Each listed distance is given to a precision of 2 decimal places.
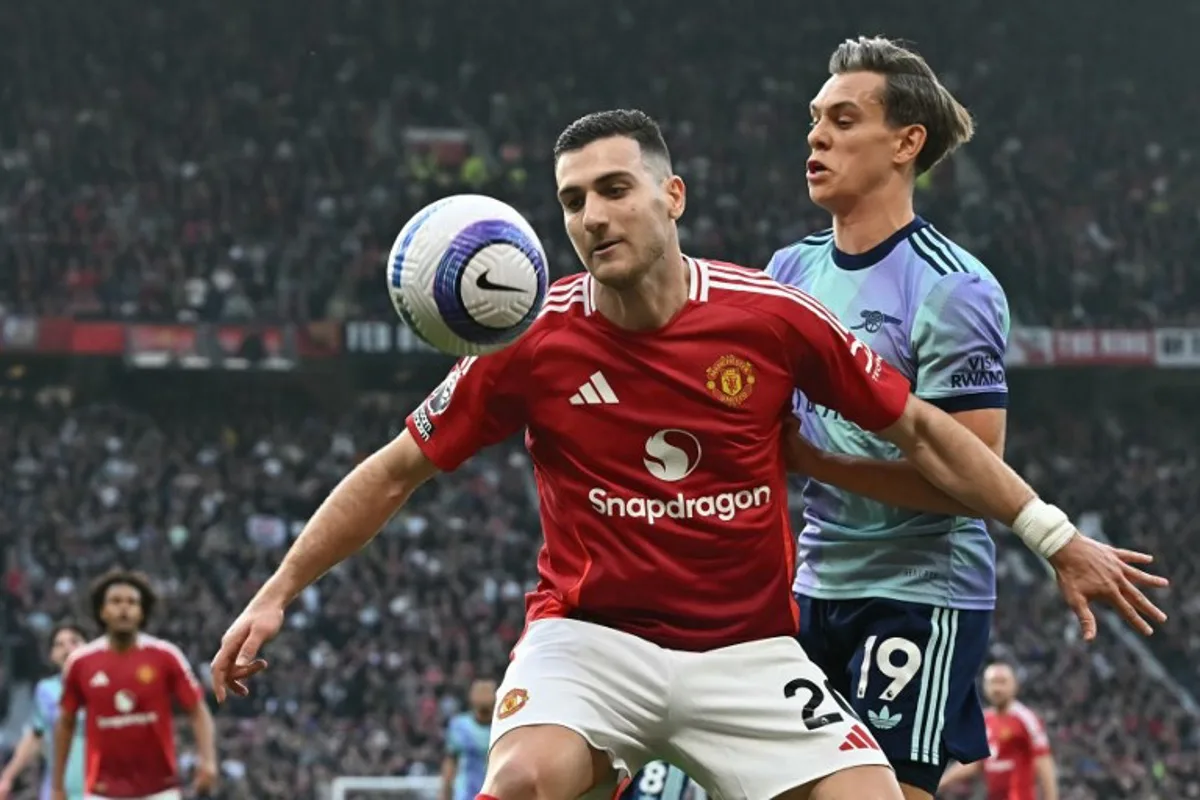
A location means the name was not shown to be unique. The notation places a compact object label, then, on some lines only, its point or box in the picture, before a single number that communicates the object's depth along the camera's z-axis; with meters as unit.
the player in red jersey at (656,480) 8.52
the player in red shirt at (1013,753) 24.56
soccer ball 8.25
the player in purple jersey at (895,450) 9.41
